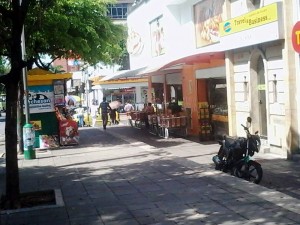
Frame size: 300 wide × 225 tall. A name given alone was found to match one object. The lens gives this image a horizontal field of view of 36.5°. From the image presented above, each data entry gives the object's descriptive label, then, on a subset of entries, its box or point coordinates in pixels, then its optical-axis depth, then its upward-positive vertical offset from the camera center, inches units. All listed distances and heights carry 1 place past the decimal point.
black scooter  356.8 -49.0
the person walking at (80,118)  1173.9 -34.2
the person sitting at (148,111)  872.9 -17.6
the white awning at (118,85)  1616.1 +64.7
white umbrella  1189.7 -4.3
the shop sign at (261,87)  516.9 +11.2
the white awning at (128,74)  858.6 +56.1
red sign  427.8 +55.6
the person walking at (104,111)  955.3 -15.2
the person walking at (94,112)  1212.8 -25.2
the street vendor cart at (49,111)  633.0 -6.4
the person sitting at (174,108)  775.7 -12.6
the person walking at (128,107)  1323.1 -13.2
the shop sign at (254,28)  449.4 +74.8
